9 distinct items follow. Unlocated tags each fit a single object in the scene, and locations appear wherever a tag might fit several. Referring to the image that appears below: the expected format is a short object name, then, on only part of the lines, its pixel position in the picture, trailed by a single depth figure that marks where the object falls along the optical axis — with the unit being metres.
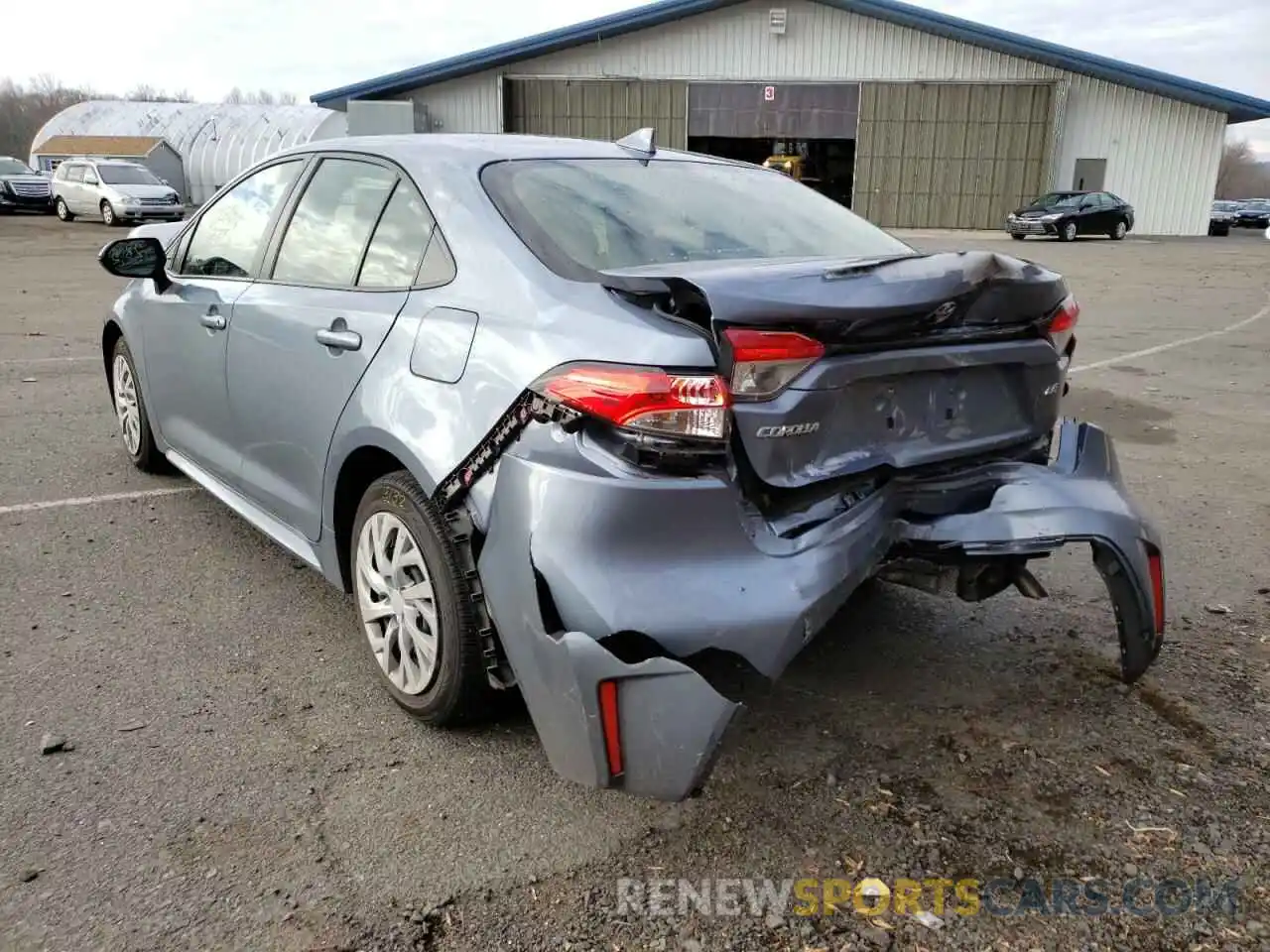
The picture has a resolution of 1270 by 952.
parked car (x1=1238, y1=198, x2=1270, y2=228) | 47.47
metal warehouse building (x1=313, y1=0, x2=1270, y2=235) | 32.94
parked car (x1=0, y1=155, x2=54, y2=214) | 33.81
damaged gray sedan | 2.29
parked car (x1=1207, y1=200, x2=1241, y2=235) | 37.47
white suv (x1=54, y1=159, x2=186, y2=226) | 28.50
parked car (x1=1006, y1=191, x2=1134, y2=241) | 29.48
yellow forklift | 31.84
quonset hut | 39.50
